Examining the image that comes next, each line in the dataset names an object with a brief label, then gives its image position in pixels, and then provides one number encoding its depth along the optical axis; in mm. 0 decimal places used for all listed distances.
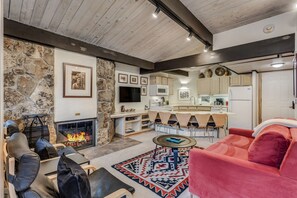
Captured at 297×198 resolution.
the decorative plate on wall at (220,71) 6707
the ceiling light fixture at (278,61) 3988
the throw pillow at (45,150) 2038
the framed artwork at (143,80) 5922
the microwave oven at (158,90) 6074
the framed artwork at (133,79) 5535
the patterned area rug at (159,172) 2205
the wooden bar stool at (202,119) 4359
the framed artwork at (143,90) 5985
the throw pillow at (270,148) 1508
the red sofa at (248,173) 1360
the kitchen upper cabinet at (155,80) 6121
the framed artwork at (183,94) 7650
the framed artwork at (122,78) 5155
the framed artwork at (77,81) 3525
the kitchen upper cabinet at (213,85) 6373
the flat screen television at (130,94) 5144
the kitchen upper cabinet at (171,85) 6820
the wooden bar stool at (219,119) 4348
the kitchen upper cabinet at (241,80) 5621
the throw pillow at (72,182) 1032
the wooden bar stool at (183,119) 4508
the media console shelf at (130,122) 4889
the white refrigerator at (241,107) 5443
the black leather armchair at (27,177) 952
